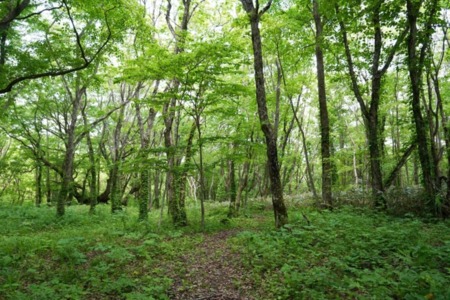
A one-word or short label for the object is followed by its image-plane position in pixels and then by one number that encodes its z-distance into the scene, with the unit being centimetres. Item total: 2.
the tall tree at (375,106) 1022
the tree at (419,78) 851
